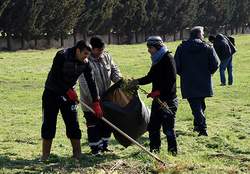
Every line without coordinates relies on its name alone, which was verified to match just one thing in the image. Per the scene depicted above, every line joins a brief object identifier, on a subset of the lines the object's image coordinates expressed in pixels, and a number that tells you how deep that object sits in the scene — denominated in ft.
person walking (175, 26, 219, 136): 57.48
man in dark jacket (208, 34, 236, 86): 100.70
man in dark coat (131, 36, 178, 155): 46.18
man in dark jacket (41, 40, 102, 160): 44.03
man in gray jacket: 47.84
